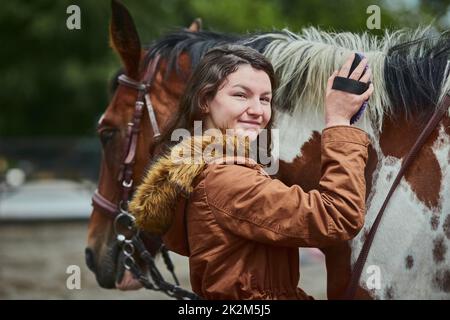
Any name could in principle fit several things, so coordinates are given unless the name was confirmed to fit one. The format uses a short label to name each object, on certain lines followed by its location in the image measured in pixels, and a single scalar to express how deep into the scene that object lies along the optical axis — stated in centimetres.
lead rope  343
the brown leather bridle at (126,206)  330
